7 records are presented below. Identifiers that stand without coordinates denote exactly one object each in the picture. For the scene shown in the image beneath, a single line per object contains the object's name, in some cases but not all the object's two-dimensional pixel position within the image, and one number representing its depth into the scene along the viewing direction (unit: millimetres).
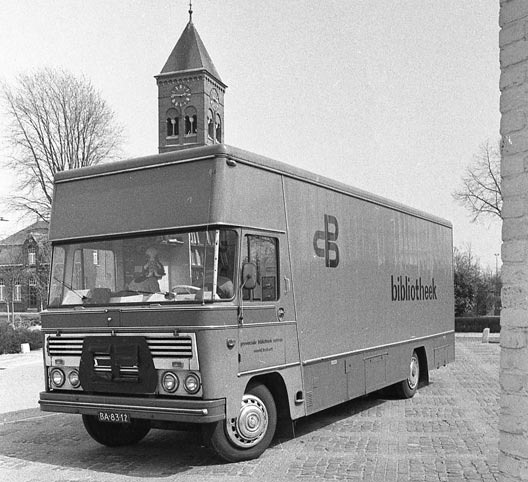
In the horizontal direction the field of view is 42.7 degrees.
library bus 6754
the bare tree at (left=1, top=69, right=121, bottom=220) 36281
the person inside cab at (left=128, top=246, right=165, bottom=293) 7031
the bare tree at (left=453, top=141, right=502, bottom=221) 35794
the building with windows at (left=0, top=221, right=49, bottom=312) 37594
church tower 61969
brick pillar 3926
